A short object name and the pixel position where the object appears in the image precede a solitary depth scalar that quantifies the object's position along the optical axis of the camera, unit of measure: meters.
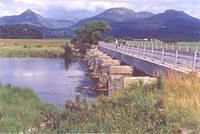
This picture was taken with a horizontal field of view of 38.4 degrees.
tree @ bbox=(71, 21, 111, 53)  67.49
